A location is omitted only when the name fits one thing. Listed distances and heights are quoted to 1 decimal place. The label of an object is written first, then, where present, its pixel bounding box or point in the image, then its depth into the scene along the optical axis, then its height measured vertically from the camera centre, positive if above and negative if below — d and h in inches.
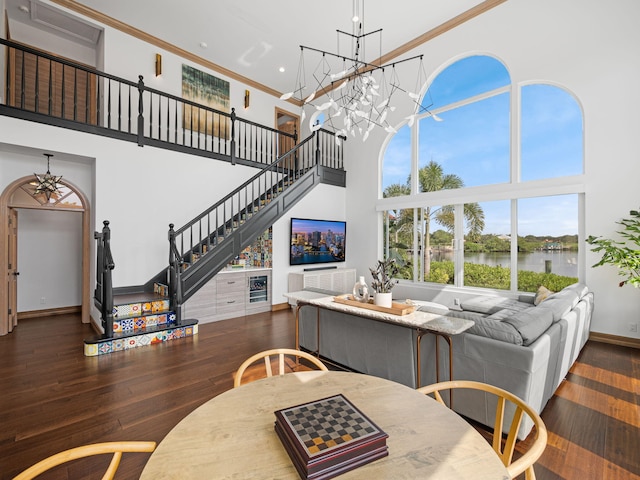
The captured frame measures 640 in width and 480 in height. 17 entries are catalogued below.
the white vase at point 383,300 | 113.7 -20.9
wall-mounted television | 264.2 +2.8
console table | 89.7 -24.6
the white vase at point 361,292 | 125.7 -20.6
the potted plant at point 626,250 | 146.2 -2.2
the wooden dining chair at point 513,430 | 37.1 -26.4
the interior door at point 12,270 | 186.7 -17.4
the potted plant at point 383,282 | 114.6 -14.8
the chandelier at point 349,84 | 248.7 +164.8
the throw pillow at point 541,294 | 175.2 -28.5
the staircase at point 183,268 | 159.6 -15.2
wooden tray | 106.6 -23.4
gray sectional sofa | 85.2 -35.5
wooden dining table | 34.9 -26.3
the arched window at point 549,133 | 184.9 +71.5
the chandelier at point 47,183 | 188.4 +37.4
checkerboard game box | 33.9 -23.8
